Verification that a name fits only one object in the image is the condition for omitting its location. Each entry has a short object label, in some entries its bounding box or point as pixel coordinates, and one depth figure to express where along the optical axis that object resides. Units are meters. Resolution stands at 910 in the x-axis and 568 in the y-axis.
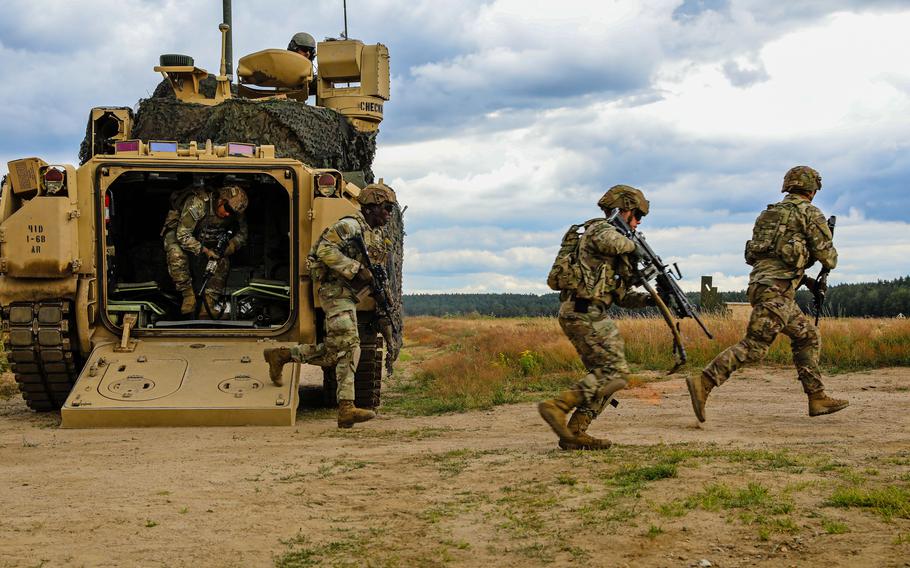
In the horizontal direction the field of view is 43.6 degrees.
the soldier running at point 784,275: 8.84
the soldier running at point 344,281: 8.97
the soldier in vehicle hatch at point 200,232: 10.69
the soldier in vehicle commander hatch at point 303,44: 14.70
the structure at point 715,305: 20.97
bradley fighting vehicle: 9.27
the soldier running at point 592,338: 7.36
